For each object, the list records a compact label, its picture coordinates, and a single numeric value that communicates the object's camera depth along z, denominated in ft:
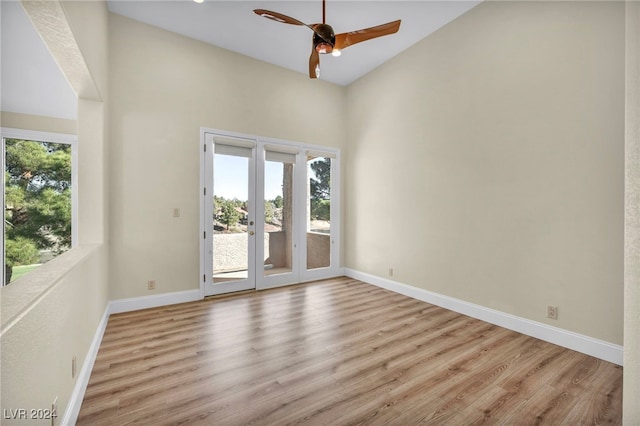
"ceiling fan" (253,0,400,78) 8.14
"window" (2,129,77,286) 15.28
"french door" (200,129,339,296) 13.56
